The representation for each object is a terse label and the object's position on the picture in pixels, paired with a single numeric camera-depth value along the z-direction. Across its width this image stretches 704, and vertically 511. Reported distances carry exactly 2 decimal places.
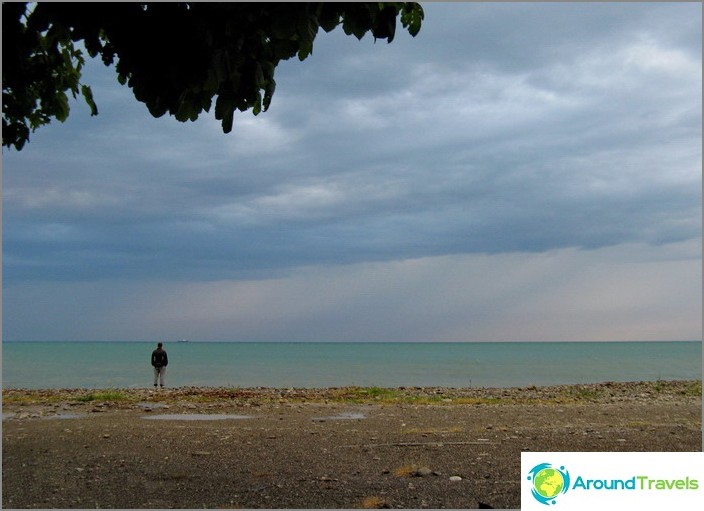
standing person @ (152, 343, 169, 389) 24.86
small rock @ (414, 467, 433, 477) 7.66
